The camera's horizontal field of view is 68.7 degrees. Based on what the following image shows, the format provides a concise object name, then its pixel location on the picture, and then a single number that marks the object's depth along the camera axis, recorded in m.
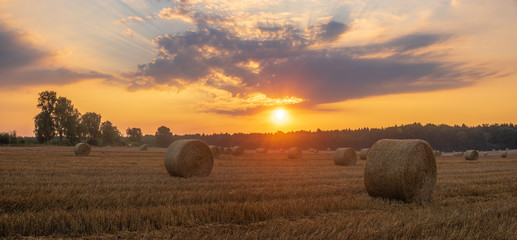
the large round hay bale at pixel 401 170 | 10.19
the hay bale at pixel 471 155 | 37.41
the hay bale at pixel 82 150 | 32.03
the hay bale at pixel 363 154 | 35.19
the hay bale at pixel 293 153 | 37.21
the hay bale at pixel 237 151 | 43.14
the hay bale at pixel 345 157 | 25.25
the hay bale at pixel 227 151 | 45.72
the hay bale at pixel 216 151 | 35.54
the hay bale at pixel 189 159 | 15.52
